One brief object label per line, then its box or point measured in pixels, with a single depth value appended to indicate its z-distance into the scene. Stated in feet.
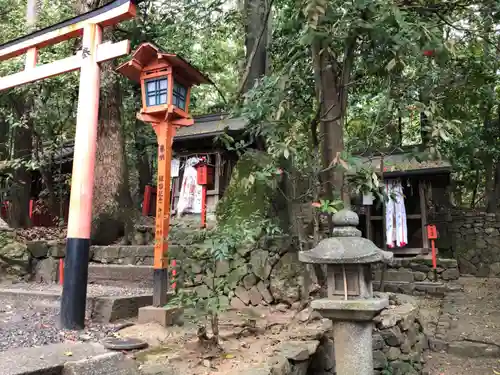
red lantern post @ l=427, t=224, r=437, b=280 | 39.01
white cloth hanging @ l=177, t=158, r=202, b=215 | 39.29
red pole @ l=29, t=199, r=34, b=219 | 43.64
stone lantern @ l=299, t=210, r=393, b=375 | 14.23
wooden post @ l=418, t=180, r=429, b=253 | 42.04
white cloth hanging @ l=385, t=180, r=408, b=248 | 42.45
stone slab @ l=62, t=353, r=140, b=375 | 9.66
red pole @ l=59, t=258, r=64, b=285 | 26.17
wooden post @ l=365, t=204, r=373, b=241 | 44.93
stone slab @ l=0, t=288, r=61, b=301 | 20.38
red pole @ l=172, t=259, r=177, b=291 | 17.51
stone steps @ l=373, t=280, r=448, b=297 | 37.77
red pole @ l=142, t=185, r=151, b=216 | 45.97
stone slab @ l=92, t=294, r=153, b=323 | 17.87
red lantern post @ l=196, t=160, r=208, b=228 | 37.01
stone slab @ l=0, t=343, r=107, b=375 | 9.36
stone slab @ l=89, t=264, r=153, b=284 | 24.21
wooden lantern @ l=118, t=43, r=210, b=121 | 19.49
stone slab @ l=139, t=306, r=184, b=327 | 17.38
